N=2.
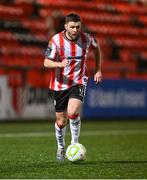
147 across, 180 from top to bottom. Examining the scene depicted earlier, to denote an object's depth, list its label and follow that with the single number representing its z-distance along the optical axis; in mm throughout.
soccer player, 17266
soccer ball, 16469
